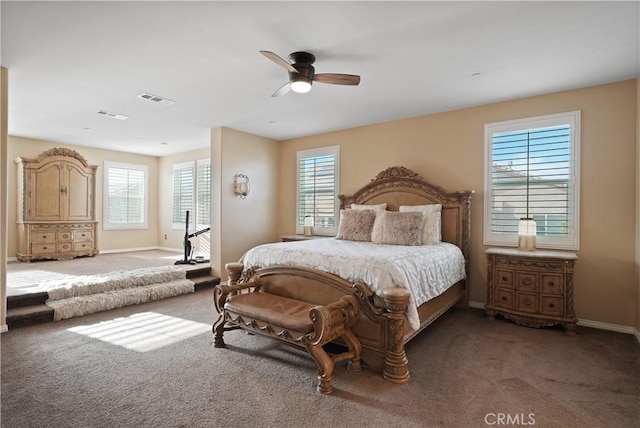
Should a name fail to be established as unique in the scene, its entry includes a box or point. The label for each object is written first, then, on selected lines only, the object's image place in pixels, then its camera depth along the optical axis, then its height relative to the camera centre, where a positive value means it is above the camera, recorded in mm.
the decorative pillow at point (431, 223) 4129 -145
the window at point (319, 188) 5867 +417
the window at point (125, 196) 7766 +318
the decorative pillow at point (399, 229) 3982 -219
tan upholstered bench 2363 -886
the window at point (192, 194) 7547 +380
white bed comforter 2619 -480
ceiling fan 2910 +1217
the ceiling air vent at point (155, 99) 4141 +1450
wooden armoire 6289 +24
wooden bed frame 2469 -701
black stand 5953 -867
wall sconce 5730 +435
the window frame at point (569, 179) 3760 +447
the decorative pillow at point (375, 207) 4793 +64
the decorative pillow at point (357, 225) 4473 -200
